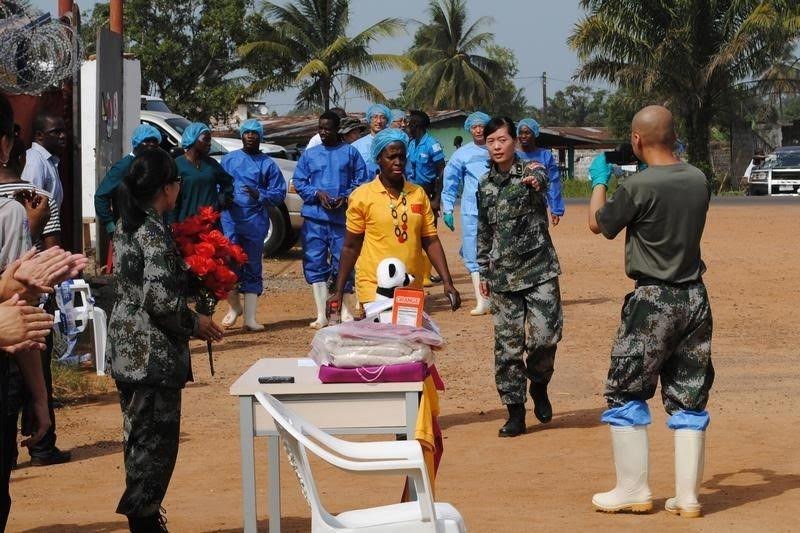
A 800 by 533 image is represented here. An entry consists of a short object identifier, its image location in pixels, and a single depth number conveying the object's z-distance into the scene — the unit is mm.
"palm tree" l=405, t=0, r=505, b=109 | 62906
